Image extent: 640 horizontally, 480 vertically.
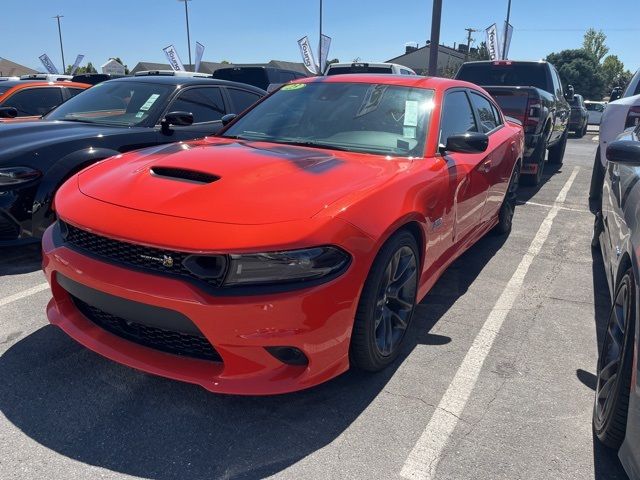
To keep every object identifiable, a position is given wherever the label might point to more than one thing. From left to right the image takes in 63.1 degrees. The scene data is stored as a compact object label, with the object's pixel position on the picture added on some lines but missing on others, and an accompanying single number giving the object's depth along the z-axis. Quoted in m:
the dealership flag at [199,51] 34.16
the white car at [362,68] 11.27
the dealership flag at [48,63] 35.72
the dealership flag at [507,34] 26.94
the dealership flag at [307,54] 29.45
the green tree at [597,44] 66.08
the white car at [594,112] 24.25
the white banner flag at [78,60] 37.00
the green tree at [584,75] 50.91
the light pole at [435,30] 12.30
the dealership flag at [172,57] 31.53
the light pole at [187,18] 45.47
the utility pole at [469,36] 71.38
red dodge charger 2.15
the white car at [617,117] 5.40
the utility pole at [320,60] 31.49
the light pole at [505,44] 26.64
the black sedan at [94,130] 4.04
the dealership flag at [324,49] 31.17
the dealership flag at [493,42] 25.55
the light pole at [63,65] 65.64
